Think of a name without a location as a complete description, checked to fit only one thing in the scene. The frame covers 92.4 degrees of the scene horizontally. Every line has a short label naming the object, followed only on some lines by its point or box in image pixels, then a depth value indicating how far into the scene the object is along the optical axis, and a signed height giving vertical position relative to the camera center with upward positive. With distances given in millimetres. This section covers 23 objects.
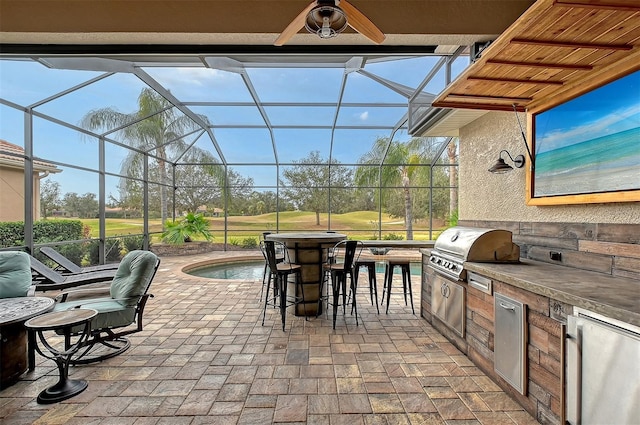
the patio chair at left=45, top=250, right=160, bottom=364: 2982 -944
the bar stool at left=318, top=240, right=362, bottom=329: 3822 -779
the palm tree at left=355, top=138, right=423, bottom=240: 11008 +1586
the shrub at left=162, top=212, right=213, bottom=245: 10508 -642
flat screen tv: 2139 +501
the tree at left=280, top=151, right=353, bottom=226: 11640 +1053
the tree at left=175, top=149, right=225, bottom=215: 11375 +1161
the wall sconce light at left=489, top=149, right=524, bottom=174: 3275 +481
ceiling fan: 2133 +1406
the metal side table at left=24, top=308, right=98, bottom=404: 2332 -1032
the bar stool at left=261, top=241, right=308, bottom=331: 3762 -833
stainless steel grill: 2920 -388
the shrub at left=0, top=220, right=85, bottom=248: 5527 -406
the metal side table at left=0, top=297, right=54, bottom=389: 2484 -1067
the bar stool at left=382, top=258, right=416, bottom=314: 4402 -844
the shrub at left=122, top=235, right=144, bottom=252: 8894 -904
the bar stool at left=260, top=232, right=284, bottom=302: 4230 -901
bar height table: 4105 -652
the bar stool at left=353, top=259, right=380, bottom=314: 4383 -841
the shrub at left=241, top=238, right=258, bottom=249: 11797 -1242
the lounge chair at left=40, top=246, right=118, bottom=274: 5410 -942
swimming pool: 8102 -1682
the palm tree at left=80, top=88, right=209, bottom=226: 8617 +2619
